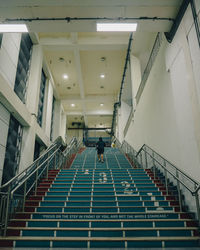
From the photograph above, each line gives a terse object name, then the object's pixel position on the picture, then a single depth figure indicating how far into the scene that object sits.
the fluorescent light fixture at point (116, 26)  6.15
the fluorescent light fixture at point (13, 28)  6.20
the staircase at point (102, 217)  3.89
